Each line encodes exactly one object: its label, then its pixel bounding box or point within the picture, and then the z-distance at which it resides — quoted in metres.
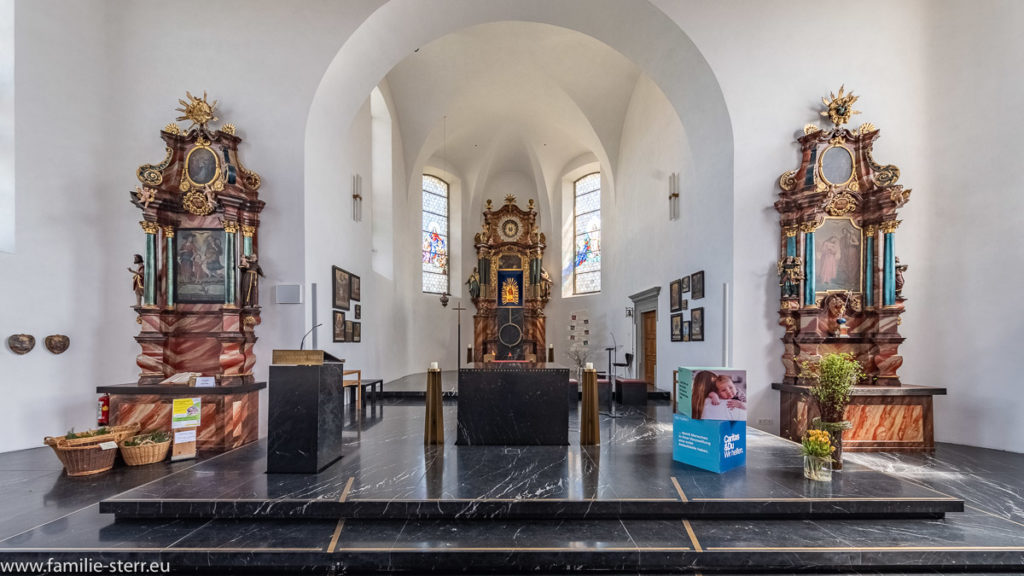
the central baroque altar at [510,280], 14.07
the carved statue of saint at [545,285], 14.31
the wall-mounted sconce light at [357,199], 8.51
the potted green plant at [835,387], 4.18
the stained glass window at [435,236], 14.20
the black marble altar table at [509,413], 4.85
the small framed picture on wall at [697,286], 7.24
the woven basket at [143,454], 4.72
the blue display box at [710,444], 3.97
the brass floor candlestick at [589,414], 4.91
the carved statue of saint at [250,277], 5.68
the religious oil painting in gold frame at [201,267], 5.67
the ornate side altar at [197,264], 5.53
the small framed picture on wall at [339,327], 7.14
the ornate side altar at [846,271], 5.71
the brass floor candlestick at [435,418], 4.95
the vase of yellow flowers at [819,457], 3.79
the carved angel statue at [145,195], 5.42
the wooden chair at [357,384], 6.37
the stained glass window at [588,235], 14.27
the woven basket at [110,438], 4.43
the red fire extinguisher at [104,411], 5.29
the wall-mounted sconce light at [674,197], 8.54
